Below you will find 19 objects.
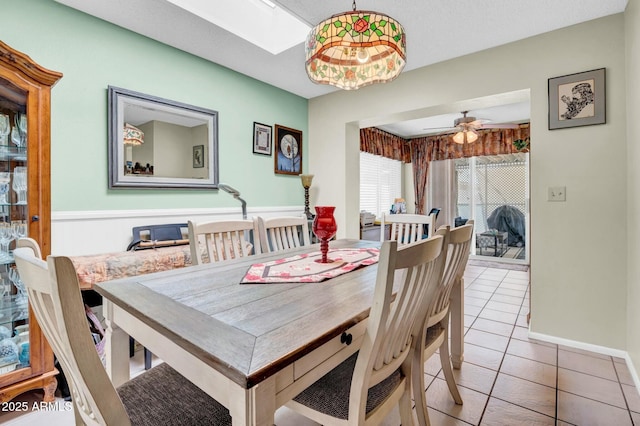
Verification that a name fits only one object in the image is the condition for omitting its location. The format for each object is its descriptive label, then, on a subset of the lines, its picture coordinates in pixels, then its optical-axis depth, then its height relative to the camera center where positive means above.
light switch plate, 2.33 +0.13
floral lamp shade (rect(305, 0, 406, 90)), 1.44 +0.82
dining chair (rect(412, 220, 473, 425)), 1.28 -0.51
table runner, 1.34 -0.28
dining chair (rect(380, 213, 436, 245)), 2.42 -0.12
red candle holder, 1.65 -0.07
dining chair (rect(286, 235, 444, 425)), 0.83 -0.45
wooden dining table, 0.71 -0.32
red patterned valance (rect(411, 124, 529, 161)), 5.13 +1.18
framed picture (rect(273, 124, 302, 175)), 3.58 +0.71
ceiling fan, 4.18 +1.16
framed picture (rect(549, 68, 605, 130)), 2.19 +0.80
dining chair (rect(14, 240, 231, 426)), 0.63 -0.37
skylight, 2.26 +1.50
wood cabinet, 1.62 +0.05
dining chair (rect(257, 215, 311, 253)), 2.07 -0.15
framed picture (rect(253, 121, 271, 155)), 3.34 +0.79
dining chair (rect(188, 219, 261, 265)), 1.73 -0.16
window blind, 5.52 +0.55
